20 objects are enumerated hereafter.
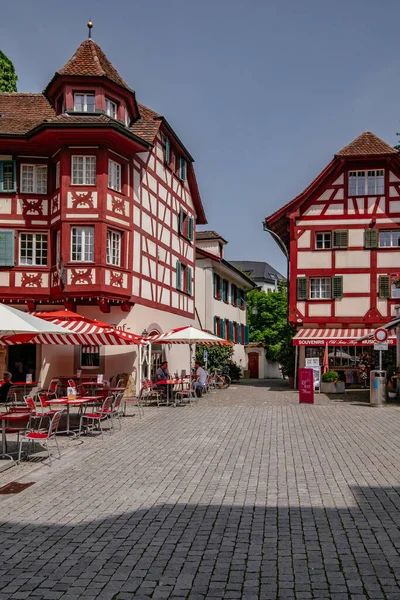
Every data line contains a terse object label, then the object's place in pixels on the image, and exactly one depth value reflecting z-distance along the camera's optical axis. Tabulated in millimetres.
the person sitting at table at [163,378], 23766
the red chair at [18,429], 11641
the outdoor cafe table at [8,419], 11523
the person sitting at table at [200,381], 26859
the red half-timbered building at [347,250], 32500
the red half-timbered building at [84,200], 24484
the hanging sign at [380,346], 23141
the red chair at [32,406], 12284
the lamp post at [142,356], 26484
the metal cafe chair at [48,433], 11352
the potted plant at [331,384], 29172
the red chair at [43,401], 14691
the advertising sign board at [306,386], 23359
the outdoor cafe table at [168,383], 22352
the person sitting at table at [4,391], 14648
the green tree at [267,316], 59750
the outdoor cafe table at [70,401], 14602
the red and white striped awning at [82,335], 18438
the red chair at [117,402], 16395
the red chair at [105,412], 14677
